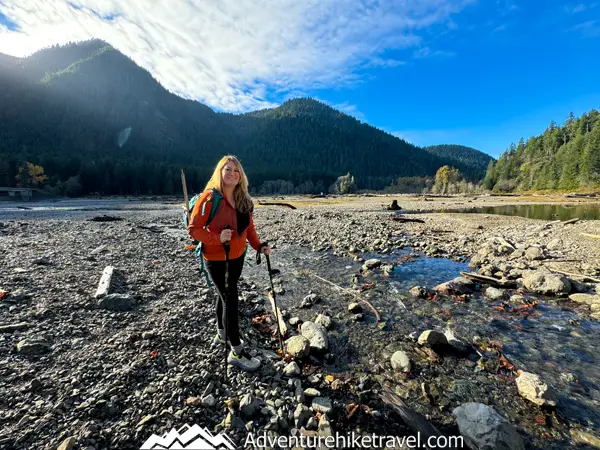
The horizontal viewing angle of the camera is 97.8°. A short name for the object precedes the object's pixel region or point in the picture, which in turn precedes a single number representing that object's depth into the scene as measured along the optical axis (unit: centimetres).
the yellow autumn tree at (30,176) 7831
